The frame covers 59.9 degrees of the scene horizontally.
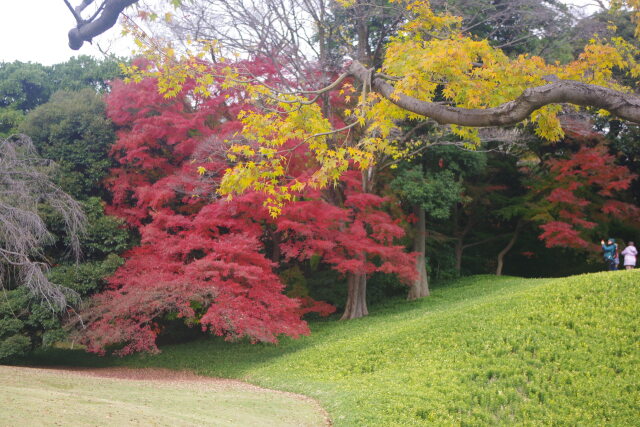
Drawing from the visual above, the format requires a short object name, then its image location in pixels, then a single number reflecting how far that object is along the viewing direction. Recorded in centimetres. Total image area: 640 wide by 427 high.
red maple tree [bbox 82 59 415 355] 1238
